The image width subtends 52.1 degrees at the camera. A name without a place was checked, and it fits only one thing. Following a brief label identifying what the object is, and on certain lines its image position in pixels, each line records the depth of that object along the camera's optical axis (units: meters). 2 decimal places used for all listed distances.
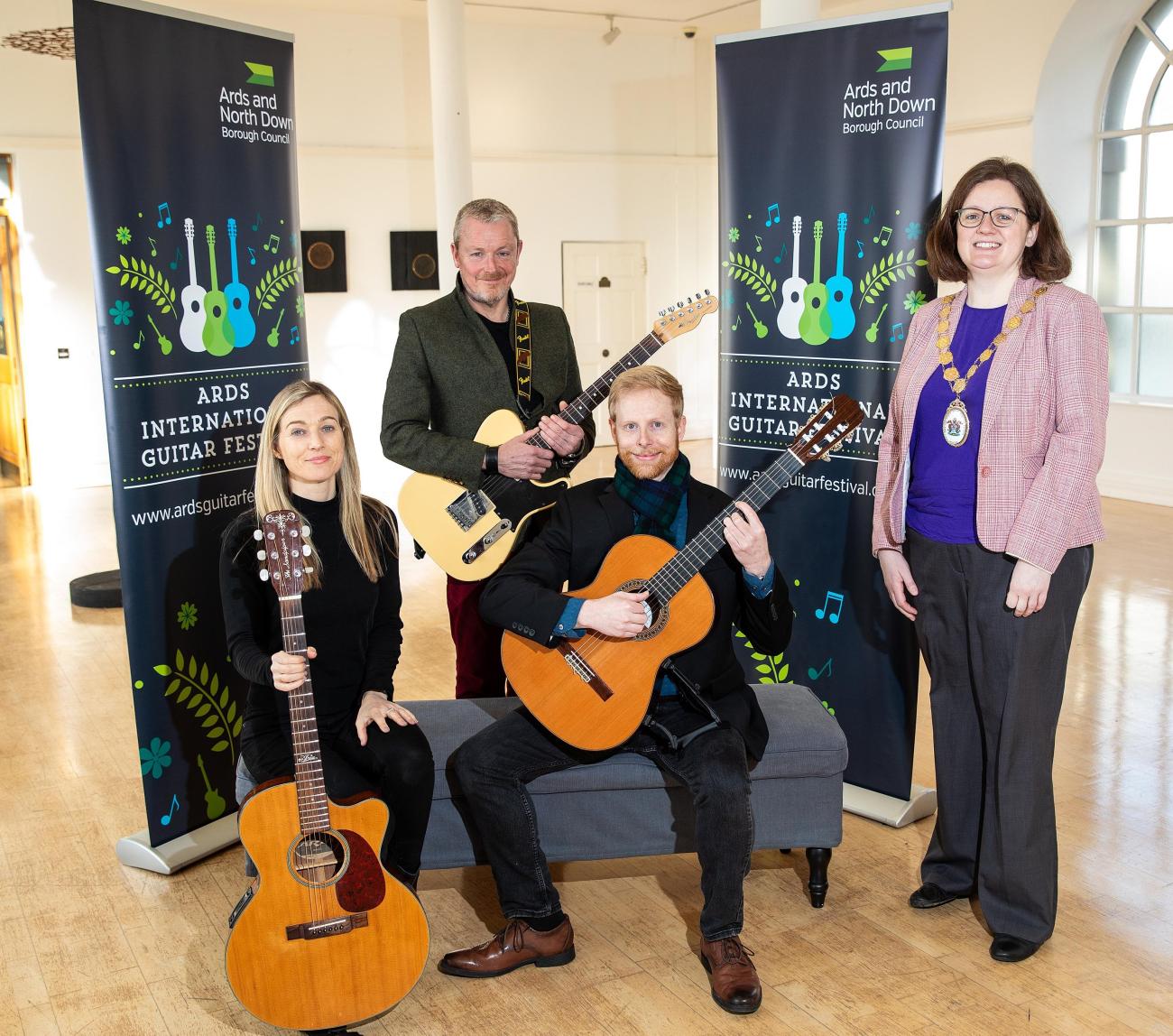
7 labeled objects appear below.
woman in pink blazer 2.62
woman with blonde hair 2.77
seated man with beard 2.66
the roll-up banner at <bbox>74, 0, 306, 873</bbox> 3.06
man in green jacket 3.31
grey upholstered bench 2.90
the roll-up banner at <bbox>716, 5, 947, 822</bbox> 3.25
